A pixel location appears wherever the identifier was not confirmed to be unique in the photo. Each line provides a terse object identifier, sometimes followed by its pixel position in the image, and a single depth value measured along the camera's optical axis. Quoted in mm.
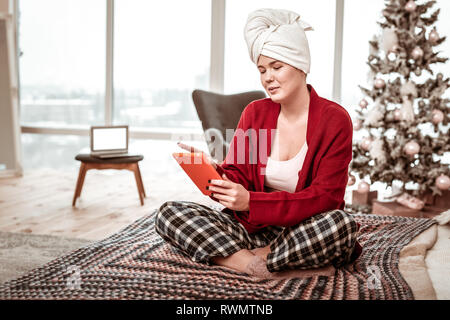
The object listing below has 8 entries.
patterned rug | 1495
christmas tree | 3369
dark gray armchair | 3148
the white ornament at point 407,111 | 3392
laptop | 3610
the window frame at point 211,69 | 4602
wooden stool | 3508
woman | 1607
